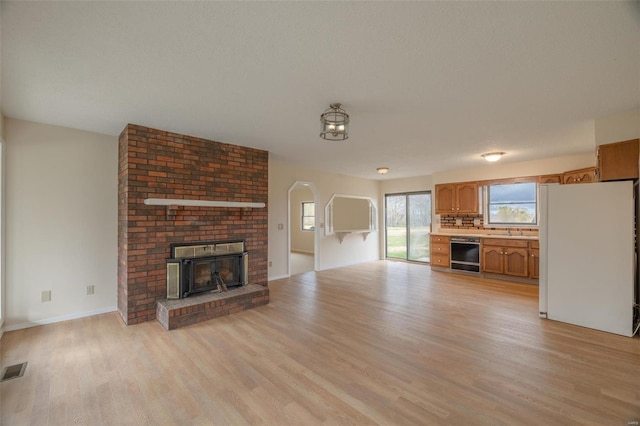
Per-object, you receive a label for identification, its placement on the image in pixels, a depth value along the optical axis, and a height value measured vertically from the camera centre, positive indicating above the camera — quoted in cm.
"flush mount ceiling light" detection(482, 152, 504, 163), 494 +103
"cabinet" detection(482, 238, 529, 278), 545 -95
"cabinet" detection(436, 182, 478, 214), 646 +34
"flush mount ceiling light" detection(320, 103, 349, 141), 276 +91
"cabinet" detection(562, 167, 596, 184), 474 +65
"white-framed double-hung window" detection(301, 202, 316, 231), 1006 -16
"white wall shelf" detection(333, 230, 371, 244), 735 -60
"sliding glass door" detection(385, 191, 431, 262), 784 -41
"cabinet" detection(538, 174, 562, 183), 533 +66
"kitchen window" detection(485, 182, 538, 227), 584 +16
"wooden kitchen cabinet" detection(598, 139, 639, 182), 306 +59
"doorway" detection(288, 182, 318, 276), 1002 -42
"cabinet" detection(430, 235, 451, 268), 663 -99
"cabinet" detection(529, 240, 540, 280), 526 -94
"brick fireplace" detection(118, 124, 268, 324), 346 +21
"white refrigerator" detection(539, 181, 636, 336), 313 -54
